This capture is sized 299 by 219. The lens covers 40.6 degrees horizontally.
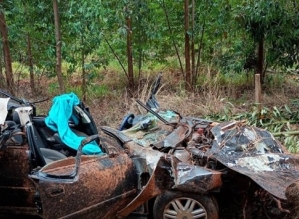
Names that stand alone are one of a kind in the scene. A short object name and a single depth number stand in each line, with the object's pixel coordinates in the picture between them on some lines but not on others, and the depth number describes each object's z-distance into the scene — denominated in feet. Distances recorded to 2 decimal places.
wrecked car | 11.09
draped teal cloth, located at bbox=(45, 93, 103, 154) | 15.46
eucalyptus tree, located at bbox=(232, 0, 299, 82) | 24.68
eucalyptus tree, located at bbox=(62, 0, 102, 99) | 23.15
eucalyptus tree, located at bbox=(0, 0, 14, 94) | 28.02
